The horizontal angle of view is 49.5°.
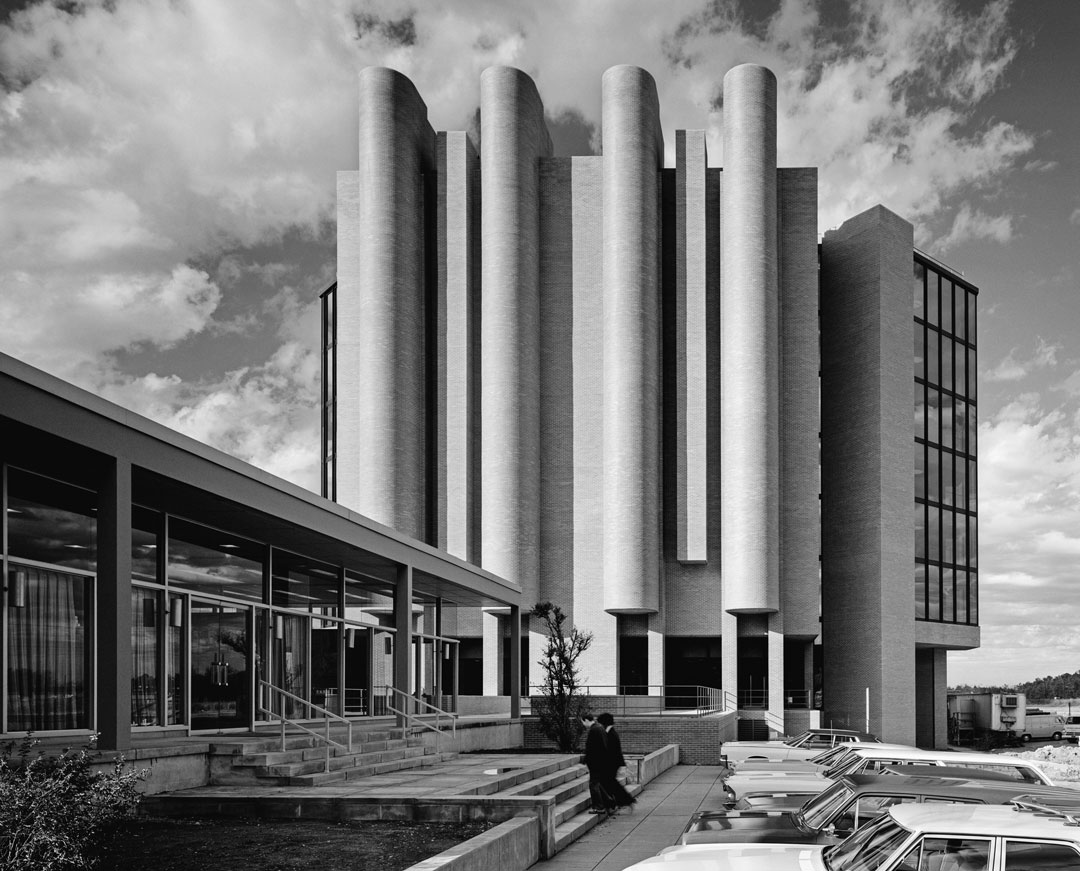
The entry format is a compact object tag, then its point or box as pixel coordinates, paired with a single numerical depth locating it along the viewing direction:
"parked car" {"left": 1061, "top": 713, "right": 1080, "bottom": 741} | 71.69
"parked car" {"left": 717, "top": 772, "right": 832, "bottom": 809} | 15.52
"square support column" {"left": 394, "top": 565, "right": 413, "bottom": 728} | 24.92
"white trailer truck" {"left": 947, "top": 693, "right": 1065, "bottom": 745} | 68.38
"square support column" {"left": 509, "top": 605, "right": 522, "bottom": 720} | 34.88
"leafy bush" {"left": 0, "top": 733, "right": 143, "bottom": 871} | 7.71
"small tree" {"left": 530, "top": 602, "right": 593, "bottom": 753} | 30.22
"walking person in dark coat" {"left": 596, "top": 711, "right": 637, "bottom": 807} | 16.61
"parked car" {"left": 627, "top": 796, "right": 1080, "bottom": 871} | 7.40
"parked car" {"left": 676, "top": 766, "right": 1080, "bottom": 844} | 10.22
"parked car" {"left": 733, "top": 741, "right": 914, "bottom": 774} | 17.52
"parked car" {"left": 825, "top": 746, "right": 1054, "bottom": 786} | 13.23
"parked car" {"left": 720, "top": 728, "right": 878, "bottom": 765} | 23.86
